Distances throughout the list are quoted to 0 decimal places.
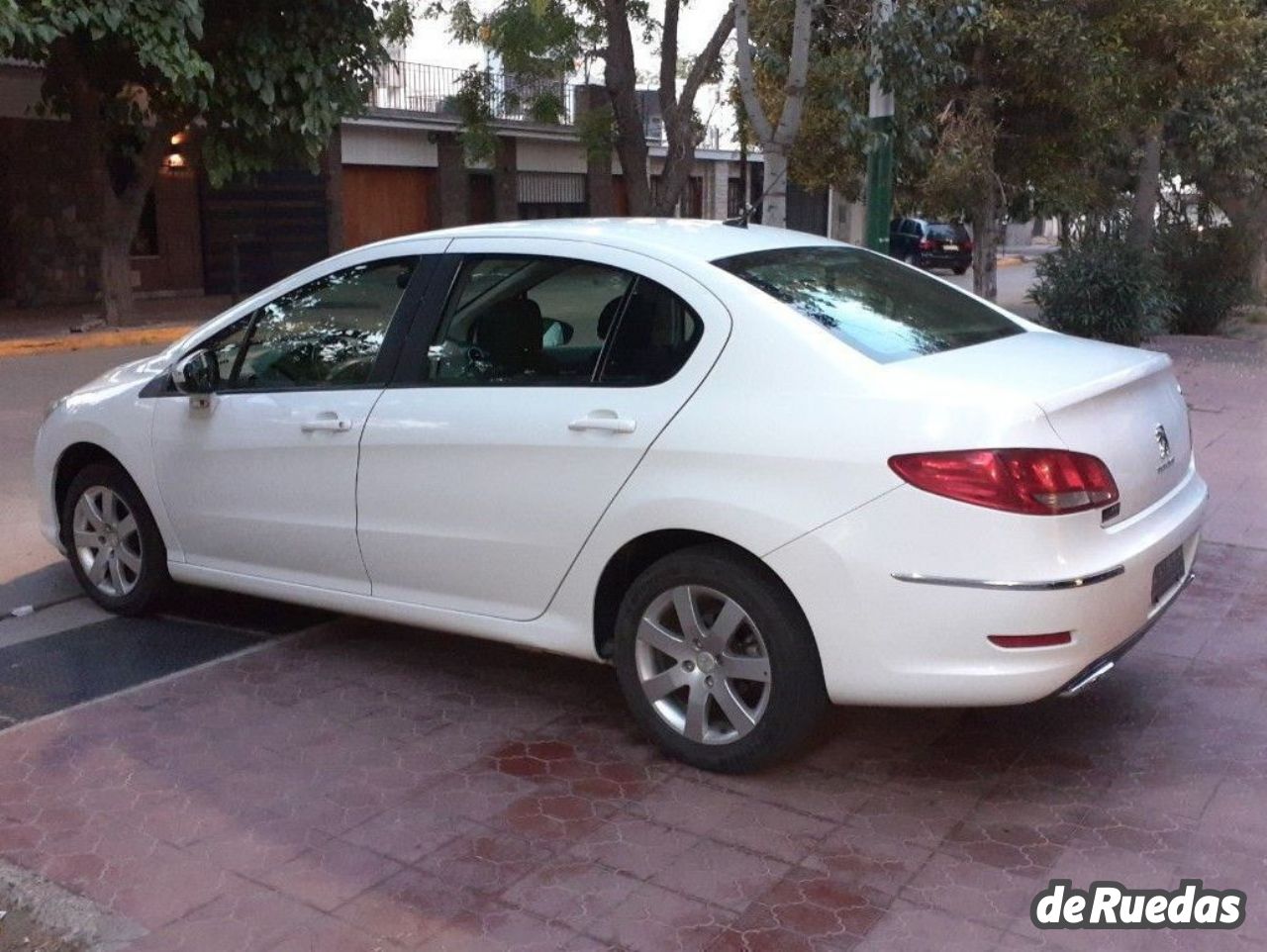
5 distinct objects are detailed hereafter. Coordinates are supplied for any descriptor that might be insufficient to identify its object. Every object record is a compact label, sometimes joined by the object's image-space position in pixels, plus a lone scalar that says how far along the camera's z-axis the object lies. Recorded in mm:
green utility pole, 8188
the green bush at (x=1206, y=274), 18969
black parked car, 35375
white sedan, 3836
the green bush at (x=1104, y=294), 16016
